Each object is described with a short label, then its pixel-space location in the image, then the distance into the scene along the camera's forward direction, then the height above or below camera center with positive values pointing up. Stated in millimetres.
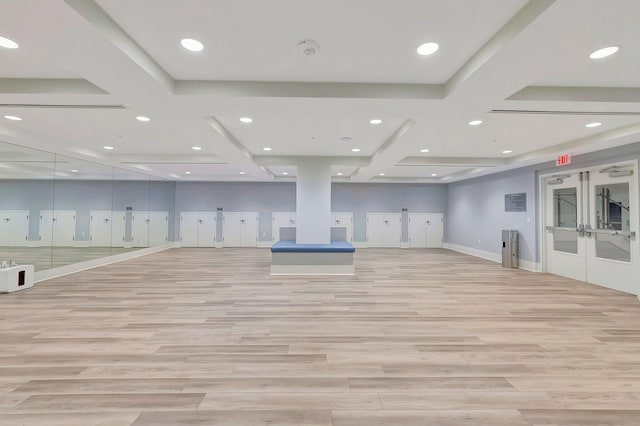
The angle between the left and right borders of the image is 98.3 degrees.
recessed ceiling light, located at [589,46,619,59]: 2292 +1438
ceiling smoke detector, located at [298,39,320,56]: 2318 +1478
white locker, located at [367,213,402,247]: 11617 -417
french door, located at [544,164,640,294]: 4949 -101
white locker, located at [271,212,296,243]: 11438 -110
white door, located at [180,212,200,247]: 11305 -439
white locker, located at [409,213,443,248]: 11672 -440
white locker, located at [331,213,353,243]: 11547 -54
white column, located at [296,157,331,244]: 6629 +372
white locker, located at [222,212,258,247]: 11367 -461
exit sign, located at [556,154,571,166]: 5711 +1283
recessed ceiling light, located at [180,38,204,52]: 2324 +1490
